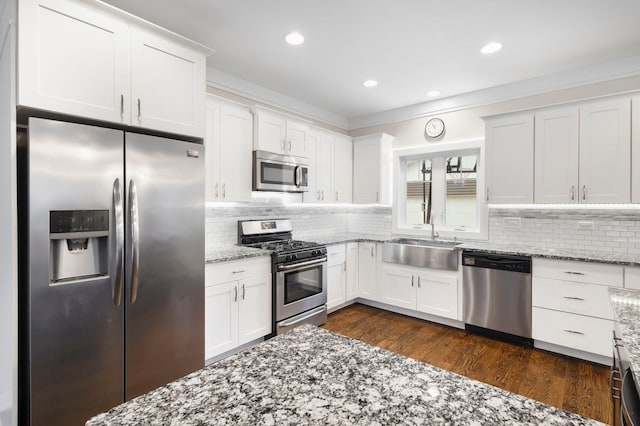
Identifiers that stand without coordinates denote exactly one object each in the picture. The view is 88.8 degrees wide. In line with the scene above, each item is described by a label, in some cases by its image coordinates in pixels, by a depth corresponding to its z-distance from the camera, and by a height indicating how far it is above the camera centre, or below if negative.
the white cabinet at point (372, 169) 4.45 +0.58
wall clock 4.16 +1.07
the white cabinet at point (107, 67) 1.66 +0.84
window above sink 4.00 +0.26
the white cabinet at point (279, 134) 3.40 +0.86
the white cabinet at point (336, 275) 3.91 -0.79
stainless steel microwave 3.37 +0.42
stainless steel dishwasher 3.12 -0.84
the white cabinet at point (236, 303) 2.61 -0.80
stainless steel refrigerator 1.64 -0.31
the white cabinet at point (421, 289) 3.60 -0.92
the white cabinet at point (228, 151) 2.99 +0.58
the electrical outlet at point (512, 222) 3.61 -0.12
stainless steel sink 3.58 -0.49
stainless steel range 3.13 -0.64
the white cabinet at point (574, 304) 2.73 -0.82
